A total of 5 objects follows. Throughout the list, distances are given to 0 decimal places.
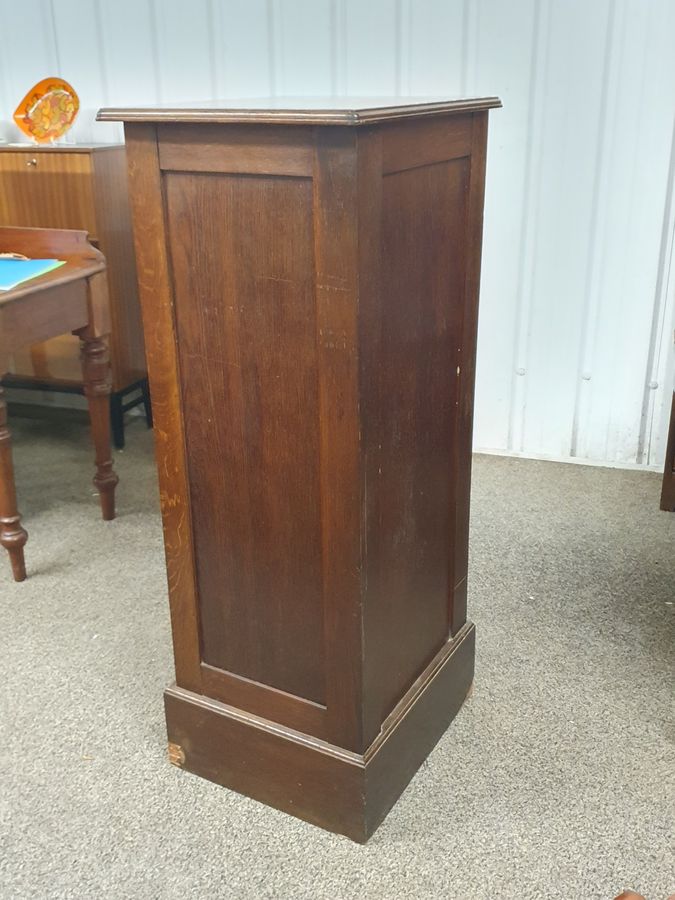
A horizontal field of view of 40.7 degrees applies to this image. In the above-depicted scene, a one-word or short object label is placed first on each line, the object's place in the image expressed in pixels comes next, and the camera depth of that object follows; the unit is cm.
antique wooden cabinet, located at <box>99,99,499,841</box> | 146
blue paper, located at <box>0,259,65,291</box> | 269
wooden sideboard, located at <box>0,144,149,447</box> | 352
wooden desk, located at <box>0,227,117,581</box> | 263
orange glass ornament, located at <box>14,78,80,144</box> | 371
